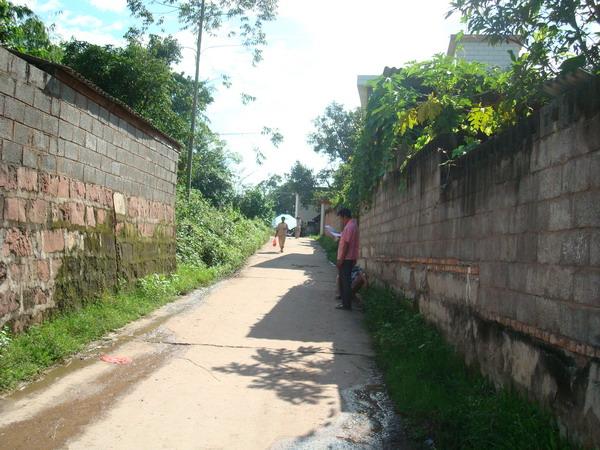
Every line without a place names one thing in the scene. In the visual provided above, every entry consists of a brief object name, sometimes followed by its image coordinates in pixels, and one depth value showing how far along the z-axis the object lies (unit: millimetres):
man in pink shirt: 8547
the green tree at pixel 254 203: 31109
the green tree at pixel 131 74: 13898
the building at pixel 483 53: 16141
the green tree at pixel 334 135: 38188
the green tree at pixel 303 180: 54425
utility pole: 17344
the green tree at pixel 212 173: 24344
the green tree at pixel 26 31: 10954
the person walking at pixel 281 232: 22703
